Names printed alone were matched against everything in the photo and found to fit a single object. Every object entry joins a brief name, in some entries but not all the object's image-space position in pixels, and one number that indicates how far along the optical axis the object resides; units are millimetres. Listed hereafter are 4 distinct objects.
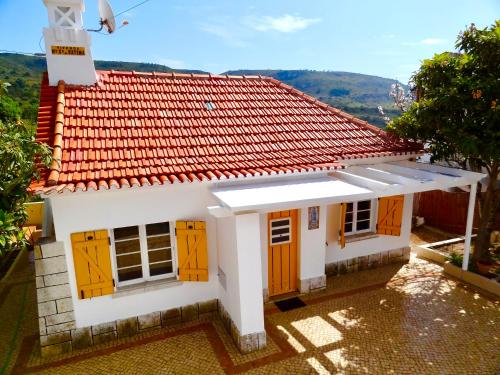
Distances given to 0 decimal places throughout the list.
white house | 7434
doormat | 9422
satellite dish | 11336
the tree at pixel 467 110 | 8617
